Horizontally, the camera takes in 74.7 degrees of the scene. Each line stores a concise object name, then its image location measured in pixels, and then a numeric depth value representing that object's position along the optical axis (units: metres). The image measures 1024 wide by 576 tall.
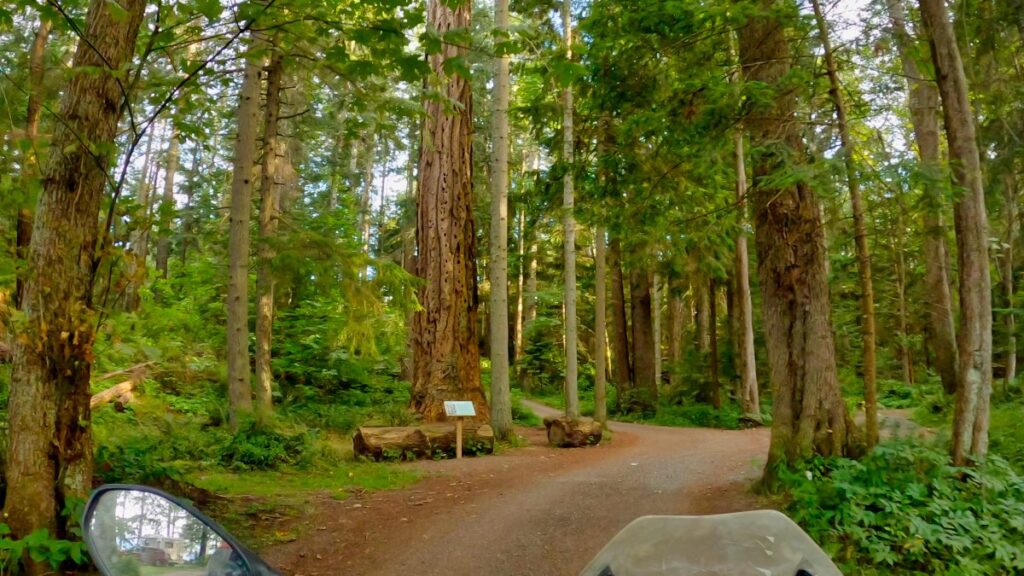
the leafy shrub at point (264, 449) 10.07
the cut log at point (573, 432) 13.73
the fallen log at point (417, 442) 11.50
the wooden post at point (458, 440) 11.82
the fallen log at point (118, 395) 12.35
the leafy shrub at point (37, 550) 4.35
